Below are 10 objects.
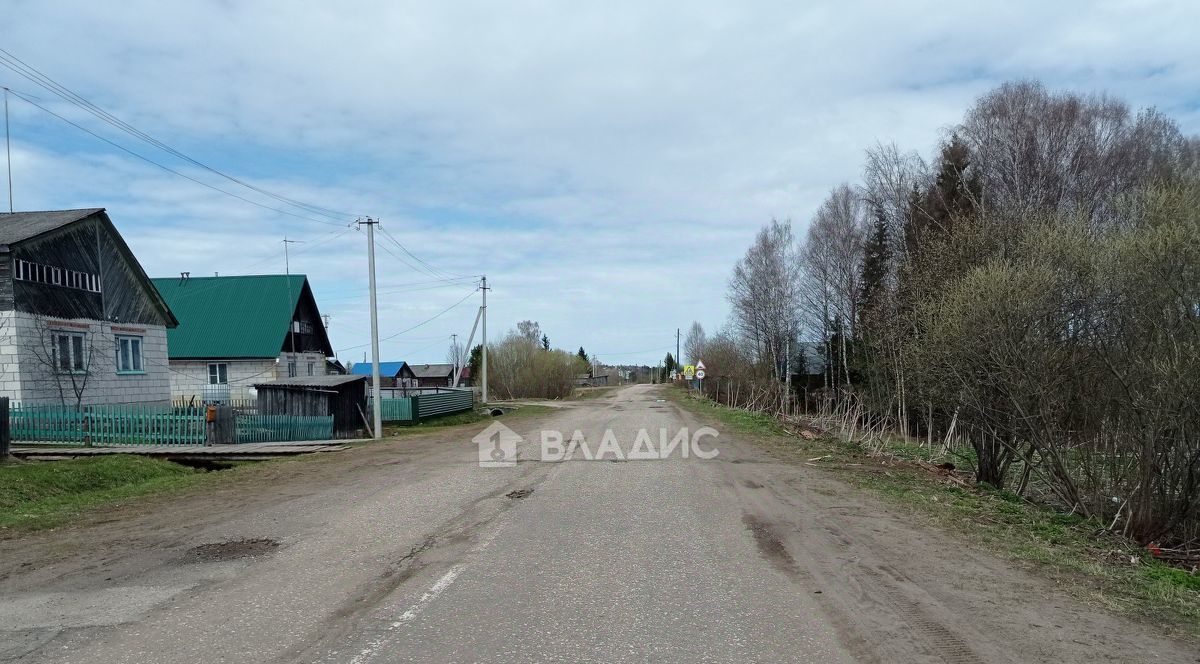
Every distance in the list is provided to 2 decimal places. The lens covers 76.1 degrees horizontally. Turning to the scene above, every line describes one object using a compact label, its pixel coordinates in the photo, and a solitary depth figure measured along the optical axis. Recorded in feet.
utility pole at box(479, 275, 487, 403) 151.53
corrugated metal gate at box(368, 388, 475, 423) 100.32
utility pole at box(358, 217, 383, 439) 76.89
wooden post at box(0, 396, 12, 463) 47.91
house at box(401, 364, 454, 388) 317.18
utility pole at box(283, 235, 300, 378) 127.54
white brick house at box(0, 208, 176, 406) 69.10
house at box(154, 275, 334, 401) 123.34
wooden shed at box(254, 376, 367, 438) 77.10
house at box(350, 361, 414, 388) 257.14
